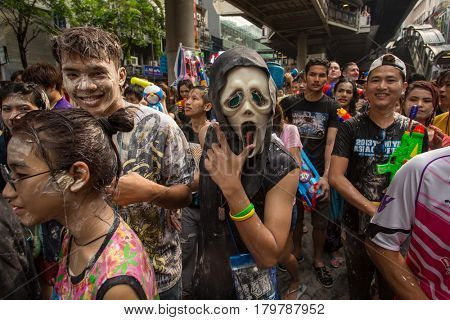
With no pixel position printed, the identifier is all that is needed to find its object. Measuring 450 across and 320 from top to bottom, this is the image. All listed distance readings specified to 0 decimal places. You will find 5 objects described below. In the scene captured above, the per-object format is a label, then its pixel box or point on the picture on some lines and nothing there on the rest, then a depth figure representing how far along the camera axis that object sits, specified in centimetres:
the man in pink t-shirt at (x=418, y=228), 117
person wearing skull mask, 115
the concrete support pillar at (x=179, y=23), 977
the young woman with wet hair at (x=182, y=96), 502
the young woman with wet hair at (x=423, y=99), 277
